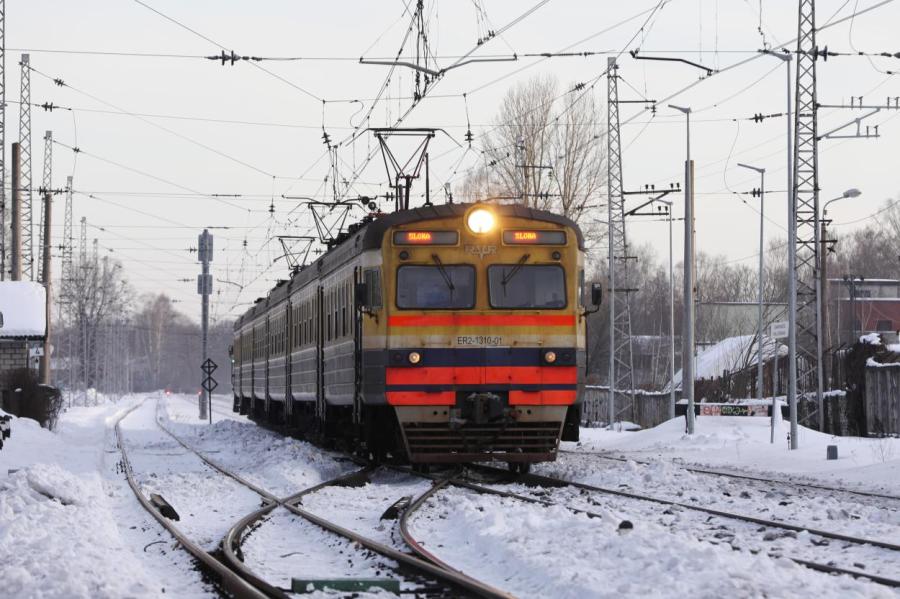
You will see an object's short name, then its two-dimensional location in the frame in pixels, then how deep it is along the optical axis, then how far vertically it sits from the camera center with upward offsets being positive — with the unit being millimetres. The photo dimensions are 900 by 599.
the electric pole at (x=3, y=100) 32094 +6496
